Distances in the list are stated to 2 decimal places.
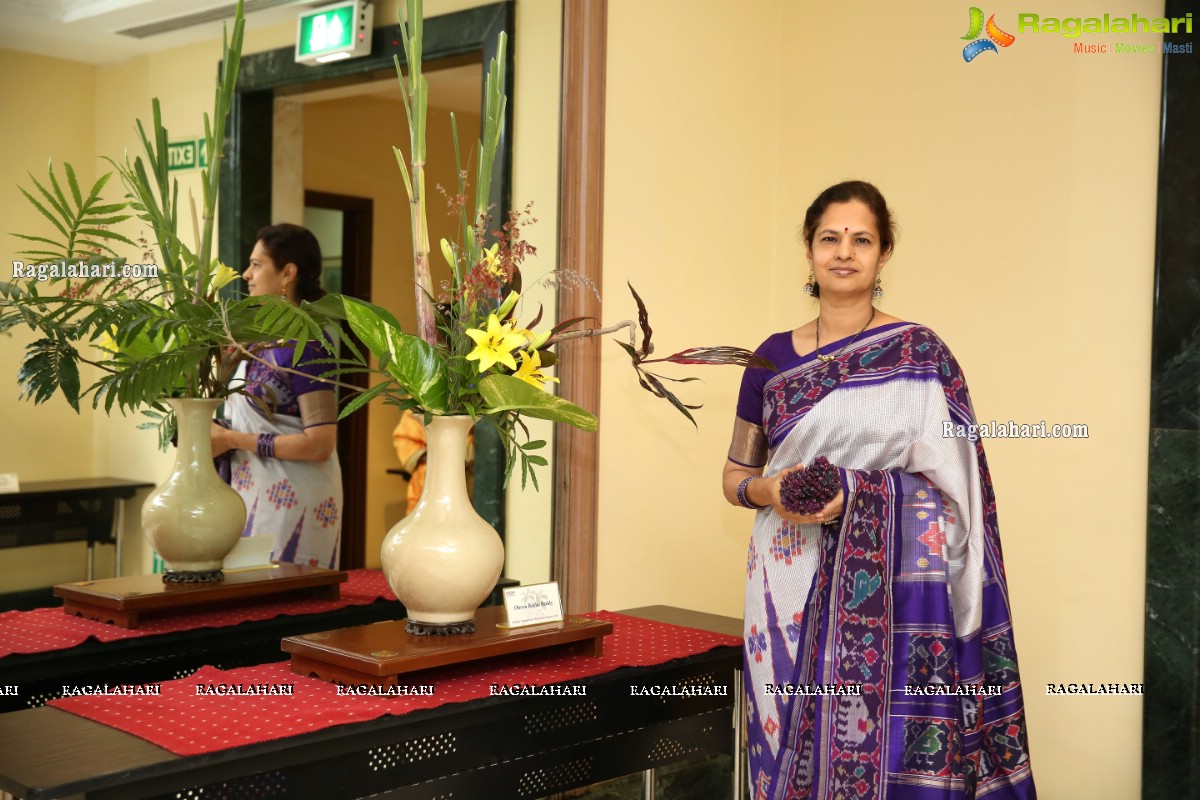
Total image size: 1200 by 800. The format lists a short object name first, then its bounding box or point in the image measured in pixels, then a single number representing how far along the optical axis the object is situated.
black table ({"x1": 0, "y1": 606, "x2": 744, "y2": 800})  1.33
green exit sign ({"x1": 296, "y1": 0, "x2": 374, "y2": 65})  2.39
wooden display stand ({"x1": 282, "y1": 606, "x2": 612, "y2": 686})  1.62
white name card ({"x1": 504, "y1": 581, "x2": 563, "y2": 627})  1.87
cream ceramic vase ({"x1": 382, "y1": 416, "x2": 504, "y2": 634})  1.76
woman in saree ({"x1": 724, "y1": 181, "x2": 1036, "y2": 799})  1.95
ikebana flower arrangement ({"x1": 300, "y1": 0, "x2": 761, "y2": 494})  1.74
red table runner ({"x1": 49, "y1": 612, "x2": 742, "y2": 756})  1.44
